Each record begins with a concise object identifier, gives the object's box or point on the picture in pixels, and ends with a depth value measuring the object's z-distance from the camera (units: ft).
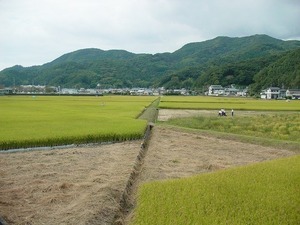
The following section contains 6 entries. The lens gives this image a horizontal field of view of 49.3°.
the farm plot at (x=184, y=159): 21.57
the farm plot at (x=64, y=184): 23.40
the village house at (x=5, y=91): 346.58
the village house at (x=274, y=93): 312.81
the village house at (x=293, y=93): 319.47
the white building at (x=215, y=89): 412.05
